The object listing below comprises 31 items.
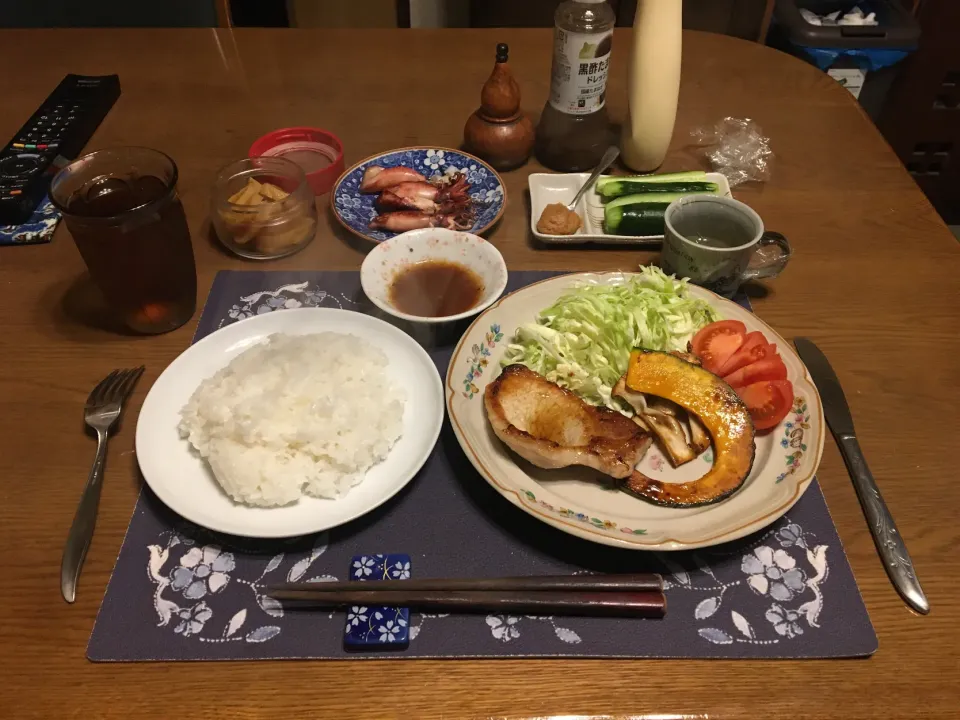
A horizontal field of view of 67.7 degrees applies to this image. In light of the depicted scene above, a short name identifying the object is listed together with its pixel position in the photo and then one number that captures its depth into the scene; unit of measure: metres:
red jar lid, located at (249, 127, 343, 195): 0.72
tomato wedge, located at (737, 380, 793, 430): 0.48
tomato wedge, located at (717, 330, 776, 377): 0.51
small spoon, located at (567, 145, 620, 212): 0.69
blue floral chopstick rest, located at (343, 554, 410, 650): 0.39
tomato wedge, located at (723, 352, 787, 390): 0.49
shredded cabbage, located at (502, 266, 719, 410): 0.54
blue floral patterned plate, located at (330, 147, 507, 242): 0.66
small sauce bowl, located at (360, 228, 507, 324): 0.58
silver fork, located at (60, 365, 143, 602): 0.43
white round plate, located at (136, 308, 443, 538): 0.44
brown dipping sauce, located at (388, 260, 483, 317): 0.58
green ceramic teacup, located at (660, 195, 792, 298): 0.57
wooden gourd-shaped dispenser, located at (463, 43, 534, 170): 0.69
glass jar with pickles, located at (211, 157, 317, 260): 0.61
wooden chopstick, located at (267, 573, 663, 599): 0.41
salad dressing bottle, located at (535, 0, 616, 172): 0.65
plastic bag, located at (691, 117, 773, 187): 0.73
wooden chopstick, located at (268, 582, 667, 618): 0.41
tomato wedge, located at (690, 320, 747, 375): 0.52
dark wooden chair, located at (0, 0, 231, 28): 1.01
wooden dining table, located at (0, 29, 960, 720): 0.38
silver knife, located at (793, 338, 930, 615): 0.43
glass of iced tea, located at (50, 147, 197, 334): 0.50
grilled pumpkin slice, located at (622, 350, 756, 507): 0.45
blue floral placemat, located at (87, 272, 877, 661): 0.40
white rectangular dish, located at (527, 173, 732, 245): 0.64
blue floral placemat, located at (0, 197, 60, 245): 0.64
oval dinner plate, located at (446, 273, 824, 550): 0.42
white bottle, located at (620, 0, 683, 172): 0.67
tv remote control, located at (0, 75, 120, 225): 0.65
